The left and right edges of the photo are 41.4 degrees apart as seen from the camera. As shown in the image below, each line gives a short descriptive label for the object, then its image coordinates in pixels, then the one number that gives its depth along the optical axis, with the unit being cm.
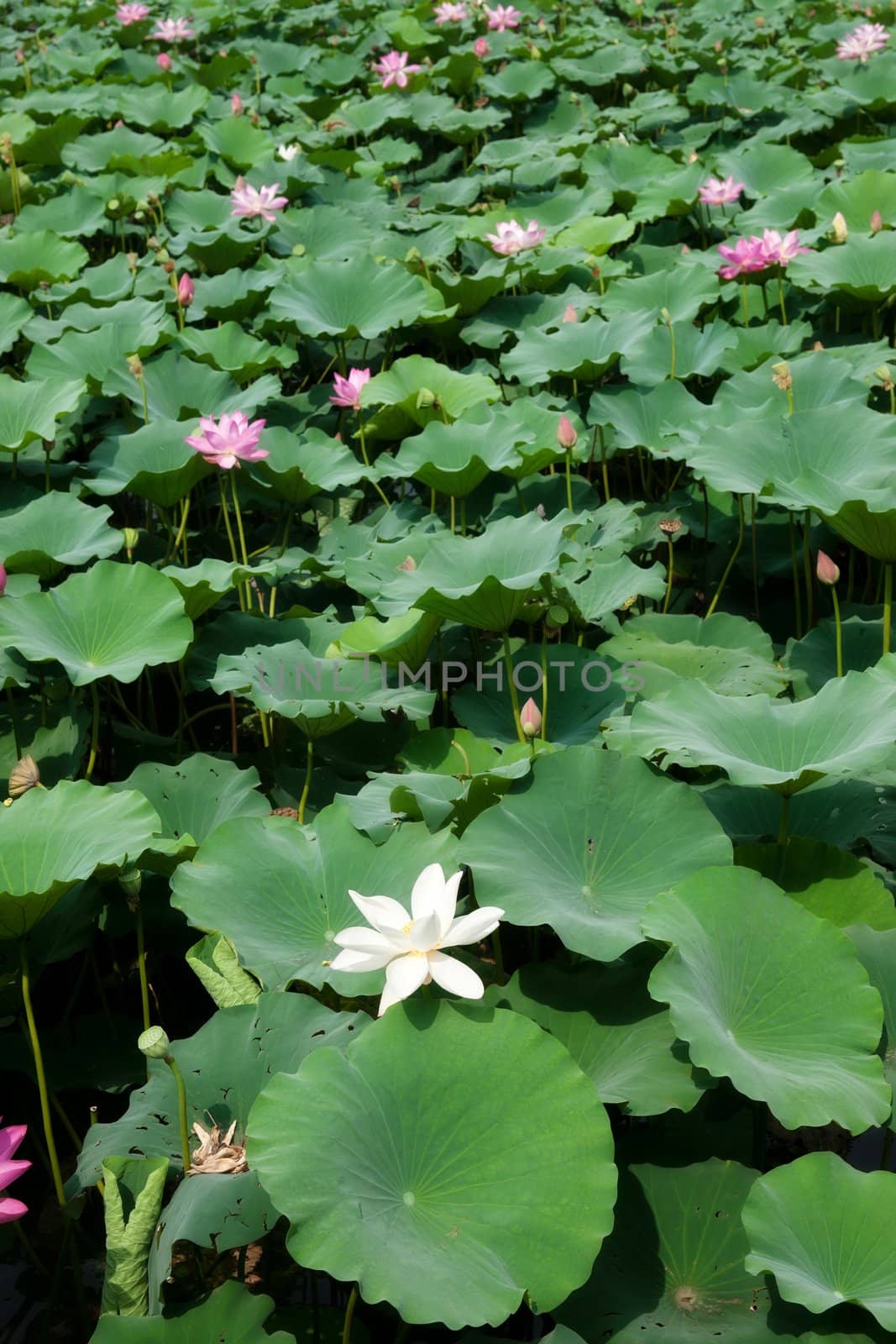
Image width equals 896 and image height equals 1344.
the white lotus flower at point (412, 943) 132
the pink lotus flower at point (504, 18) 610
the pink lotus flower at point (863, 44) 499
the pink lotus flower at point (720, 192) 375
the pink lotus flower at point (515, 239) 344
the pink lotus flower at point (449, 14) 619
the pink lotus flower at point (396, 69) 527
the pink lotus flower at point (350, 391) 288
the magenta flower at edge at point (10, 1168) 120
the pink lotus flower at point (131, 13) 643
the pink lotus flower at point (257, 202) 387
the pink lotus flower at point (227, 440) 247
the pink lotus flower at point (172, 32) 633
